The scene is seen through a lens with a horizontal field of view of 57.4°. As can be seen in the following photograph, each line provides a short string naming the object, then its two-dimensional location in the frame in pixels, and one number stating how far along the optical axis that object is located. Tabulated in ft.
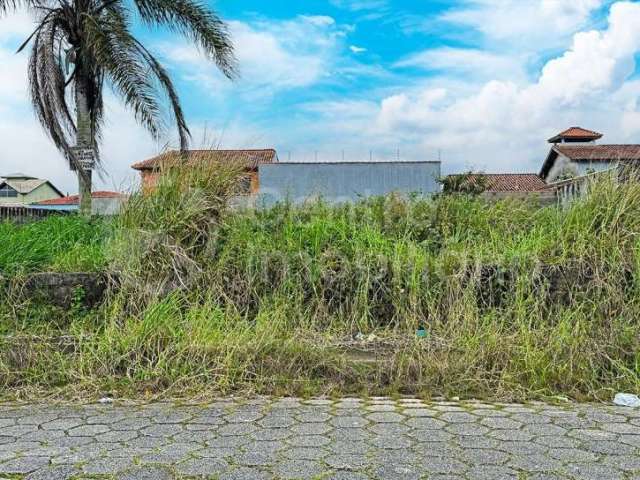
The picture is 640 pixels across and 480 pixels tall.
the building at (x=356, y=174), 60.75
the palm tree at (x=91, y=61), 35.19
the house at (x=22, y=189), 166.09
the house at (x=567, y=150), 98.12
